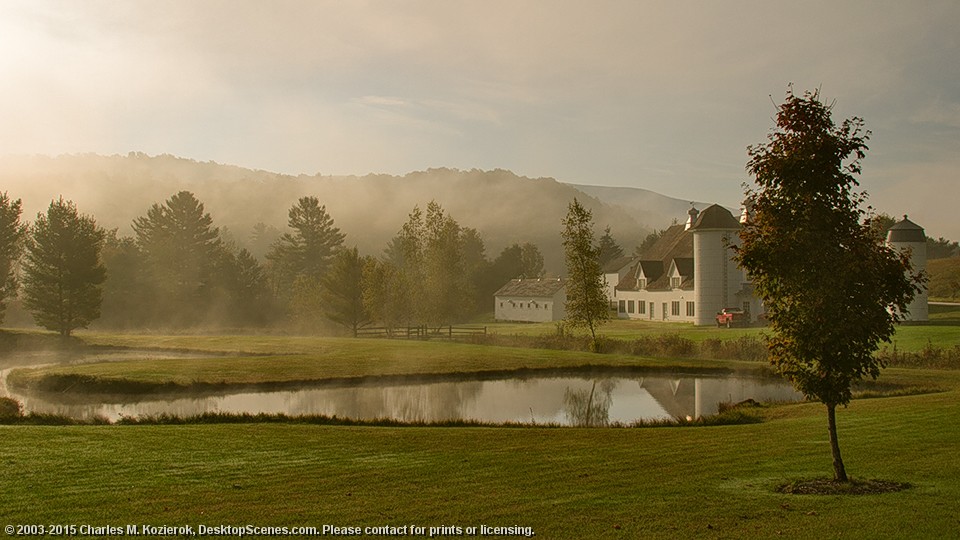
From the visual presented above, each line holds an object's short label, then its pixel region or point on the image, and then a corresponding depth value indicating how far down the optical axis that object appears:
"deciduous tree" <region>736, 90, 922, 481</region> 12.05
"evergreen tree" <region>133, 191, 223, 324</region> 93.75
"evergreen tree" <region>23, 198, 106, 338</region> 66.81
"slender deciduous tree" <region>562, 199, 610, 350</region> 52.03
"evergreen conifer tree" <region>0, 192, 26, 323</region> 74.31
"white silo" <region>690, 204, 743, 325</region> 67.94
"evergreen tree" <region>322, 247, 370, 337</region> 72.69
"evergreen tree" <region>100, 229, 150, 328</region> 91.12
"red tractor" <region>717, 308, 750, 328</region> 63.59
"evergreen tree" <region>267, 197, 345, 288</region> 114.88
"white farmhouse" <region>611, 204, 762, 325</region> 68.06
